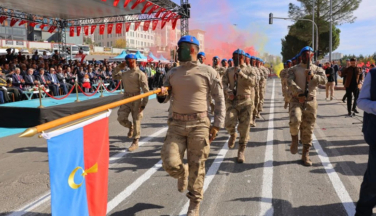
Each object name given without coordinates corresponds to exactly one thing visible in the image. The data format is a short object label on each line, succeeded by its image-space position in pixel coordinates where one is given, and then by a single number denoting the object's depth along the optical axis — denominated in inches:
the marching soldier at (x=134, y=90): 276.5
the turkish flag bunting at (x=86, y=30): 962.4
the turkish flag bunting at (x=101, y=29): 907.5
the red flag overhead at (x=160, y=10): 690.4
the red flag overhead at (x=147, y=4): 626.7
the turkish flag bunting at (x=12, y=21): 840.4
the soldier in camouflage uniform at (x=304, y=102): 220.1
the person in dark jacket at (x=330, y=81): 615.2
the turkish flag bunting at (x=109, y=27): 914.7
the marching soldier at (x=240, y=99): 235.0
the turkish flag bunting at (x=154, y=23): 800.1
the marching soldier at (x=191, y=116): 141.9
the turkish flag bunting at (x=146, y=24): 826.9
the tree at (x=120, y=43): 4143.9
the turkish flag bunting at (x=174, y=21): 749.1
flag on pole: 82.7
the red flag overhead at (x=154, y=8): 652.7
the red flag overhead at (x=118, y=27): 902.6
